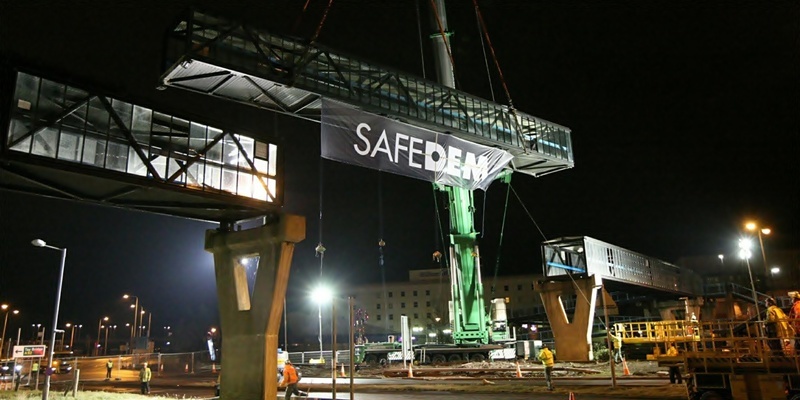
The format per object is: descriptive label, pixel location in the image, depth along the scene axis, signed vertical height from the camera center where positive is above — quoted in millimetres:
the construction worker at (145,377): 24562 -1649
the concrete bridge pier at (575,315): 38312 +609
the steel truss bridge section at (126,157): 15547 +5727
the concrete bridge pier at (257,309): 19734 +936
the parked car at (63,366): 46959 -2122
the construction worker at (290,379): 16234 -1308
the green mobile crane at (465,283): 39812 +3186
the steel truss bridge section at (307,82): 18734 +9516
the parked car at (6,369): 40519 -2137
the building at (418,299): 112625 +6338
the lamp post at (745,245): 23388 +3073
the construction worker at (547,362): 20311 -1327
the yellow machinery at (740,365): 12273 -1066
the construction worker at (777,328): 12522 -255
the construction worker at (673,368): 14898 -1481
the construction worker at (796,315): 12242 +30
